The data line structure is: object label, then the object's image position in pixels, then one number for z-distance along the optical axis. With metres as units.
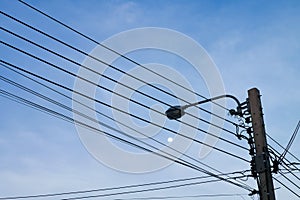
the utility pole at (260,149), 10.54
